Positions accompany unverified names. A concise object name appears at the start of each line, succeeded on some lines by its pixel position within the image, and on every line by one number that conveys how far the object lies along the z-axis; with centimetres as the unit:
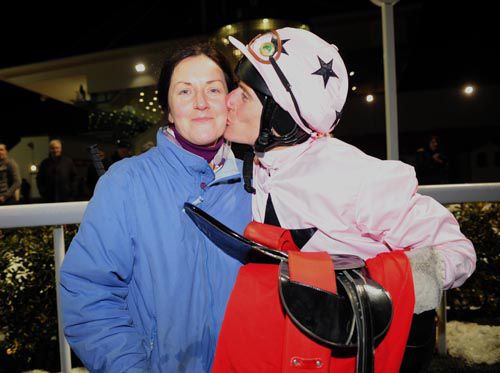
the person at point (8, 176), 756
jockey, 129
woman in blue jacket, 130
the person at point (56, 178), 912
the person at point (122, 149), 695
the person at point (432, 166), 833
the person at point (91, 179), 891
